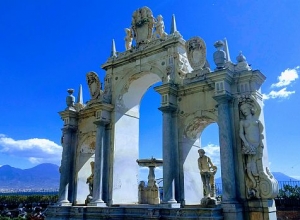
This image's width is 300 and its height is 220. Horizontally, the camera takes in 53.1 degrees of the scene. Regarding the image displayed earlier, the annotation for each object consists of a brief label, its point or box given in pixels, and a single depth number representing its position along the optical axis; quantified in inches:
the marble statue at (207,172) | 523.2
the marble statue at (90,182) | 682.1
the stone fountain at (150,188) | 648.4
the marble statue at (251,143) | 475.2
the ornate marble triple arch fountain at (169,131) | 482.9
